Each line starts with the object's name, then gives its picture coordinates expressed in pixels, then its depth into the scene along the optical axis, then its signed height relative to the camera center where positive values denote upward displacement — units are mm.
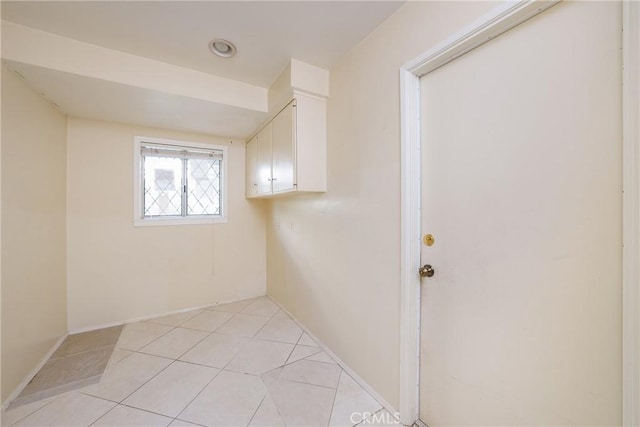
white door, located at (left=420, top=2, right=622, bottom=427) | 763 -42
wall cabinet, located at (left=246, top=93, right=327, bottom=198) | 1881 +545
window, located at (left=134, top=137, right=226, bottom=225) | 2631 +356
